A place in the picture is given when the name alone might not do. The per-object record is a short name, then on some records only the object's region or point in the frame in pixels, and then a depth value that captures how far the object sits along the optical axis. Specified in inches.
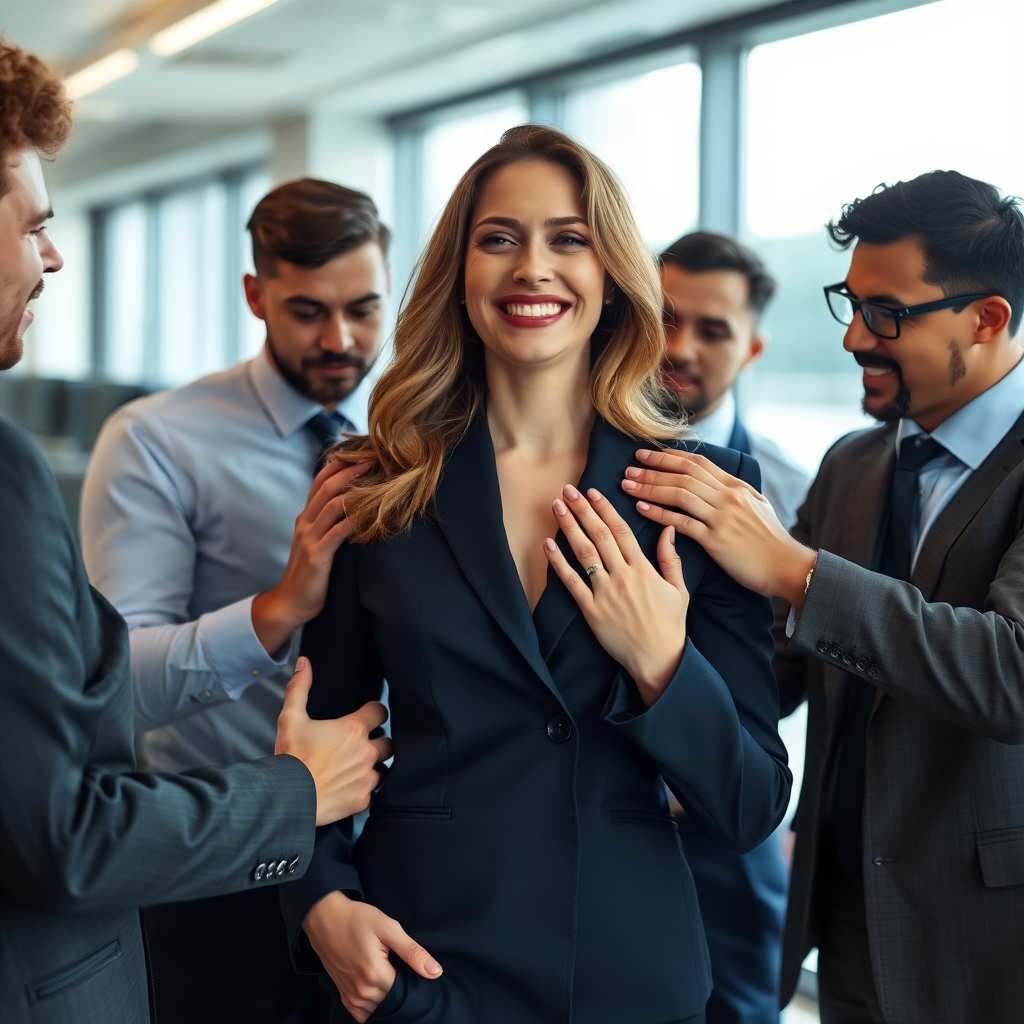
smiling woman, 59.8
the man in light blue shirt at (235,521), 82.0
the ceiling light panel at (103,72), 284.0
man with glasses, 65.5
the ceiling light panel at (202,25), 231.0
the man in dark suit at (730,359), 101.1
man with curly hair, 45.4
